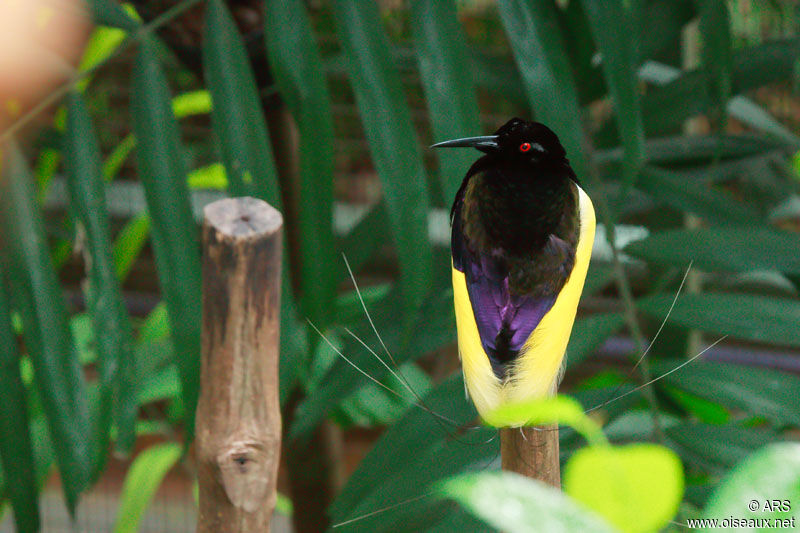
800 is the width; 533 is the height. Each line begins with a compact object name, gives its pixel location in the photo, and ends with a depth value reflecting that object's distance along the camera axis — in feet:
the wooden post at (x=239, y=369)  19.43
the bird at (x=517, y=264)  19.25
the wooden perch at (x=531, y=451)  19.57
